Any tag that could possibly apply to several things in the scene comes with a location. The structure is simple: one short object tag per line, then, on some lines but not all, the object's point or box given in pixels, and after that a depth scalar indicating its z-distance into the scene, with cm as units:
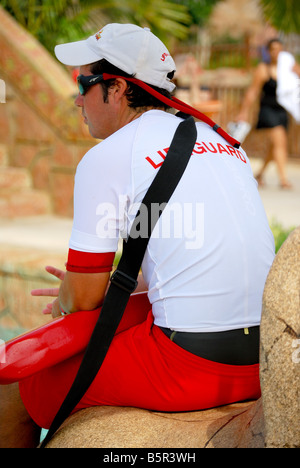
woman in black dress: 1199
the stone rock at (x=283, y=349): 371
